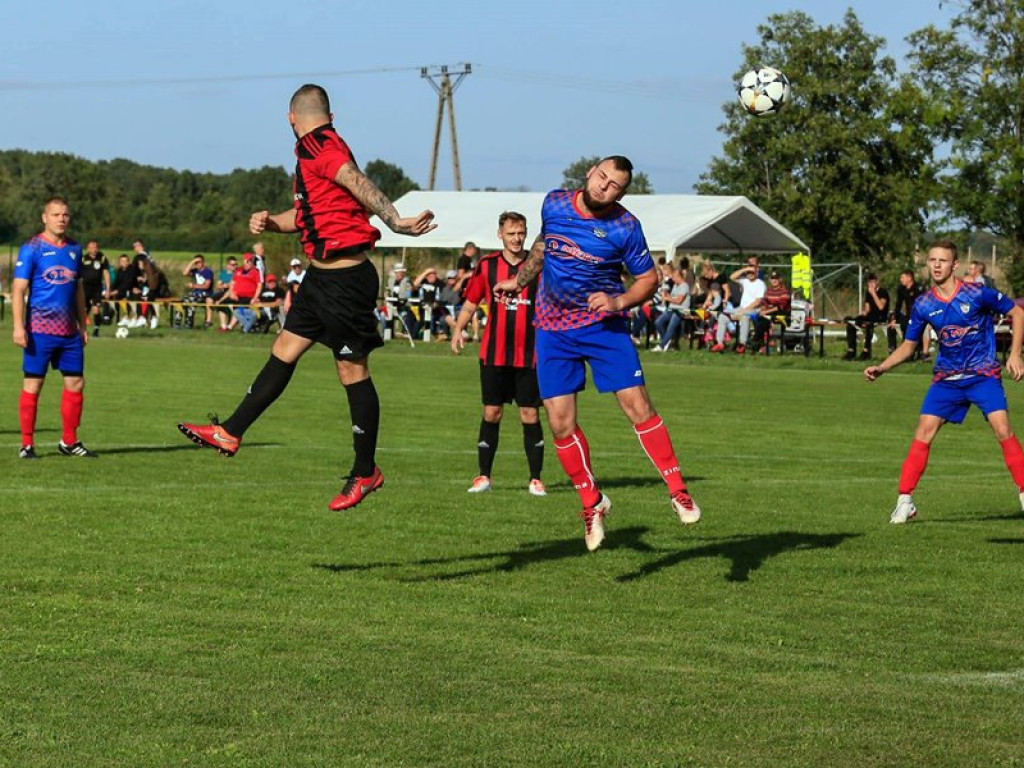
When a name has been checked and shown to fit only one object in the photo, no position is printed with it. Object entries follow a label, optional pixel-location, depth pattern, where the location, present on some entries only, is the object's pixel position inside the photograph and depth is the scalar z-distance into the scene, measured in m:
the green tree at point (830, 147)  83.19
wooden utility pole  74.12
